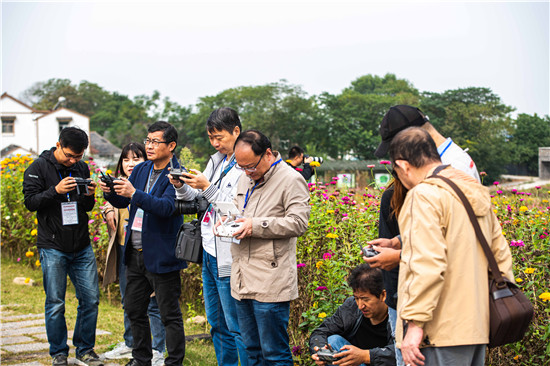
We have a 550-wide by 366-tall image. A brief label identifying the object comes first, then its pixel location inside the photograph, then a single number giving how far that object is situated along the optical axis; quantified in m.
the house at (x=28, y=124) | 57.53
